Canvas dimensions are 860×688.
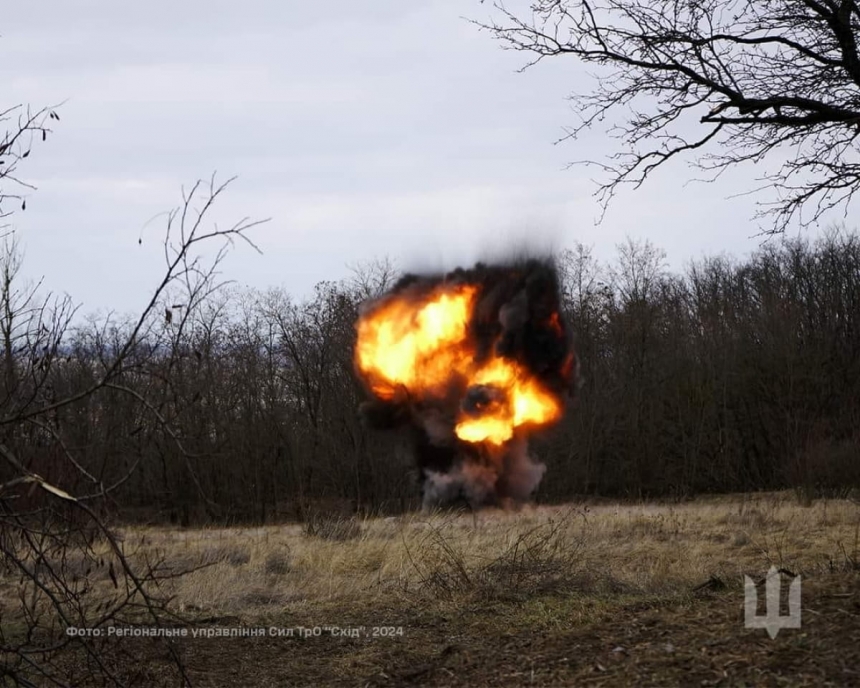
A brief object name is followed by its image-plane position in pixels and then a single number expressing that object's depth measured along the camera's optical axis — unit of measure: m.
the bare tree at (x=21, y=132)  5.32
